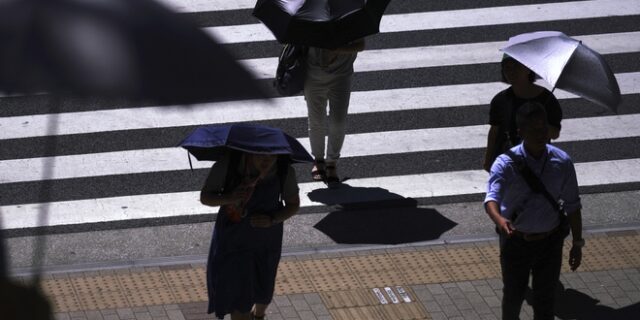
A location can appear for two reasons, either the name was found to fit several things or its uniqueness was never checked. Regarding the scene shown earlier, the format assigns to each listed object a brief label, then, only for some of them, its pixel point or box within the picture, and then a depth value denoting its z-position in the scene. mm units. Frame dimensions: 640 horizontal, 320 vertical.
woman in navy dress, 12921
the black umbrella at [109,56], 5907
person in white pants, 17965
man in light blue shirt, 12954
